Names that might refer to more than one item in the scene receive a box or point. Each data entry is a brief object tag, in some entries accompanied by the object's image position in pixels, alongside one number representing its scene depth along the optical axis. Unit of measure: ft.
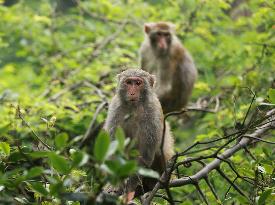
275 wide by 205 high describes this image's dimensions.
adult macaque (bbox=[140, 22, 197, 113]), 66.59
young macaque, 36.27
